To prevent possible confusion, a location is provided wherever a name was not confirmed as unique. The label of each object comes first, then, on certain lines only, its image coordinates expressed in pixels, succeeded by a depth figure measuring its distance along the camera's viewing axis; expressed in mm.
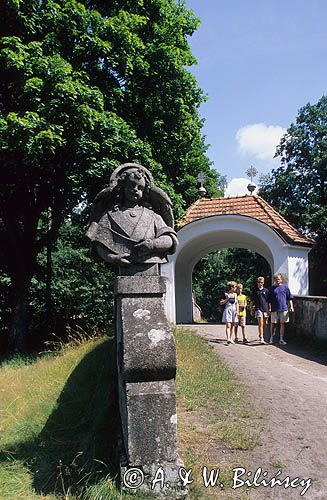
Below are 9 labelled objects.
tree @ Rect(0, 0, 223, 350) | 9273
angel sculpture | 4344
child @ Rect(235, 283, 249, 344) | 11422
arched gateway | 13422
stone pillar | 3541
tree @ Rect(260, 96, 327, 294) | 22953
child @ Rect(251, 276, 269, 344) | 11445
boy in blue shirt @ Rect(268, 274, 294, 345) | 11211
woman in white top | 10898
